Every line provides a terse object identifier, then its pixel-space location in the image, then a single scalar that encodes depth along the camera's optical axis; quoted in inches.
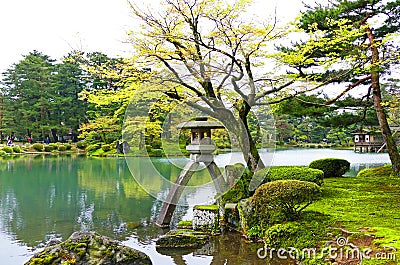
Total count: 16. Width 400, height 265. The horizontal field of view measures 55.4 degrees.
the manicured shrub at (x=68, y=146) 1097.2
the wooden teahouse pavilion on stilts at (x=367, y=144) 1093.8
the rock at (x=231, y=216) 233.5
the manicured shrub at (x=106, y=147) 983.1
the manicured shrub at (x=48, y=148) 1064.2
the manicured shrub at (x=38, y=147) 1052.5
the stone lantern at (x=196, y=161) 250.1
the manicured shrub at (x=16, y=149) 1005.8
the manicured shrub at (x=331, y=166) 402.0
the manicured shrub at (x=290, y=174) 270.1
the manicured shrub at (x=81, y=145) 1120.8
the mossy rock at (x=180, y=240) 207.9
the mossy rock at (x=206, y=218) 238.2
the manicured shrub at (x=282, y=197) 186.9
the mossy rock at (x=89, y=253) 151.9
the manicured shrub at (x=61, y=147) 1075.8
